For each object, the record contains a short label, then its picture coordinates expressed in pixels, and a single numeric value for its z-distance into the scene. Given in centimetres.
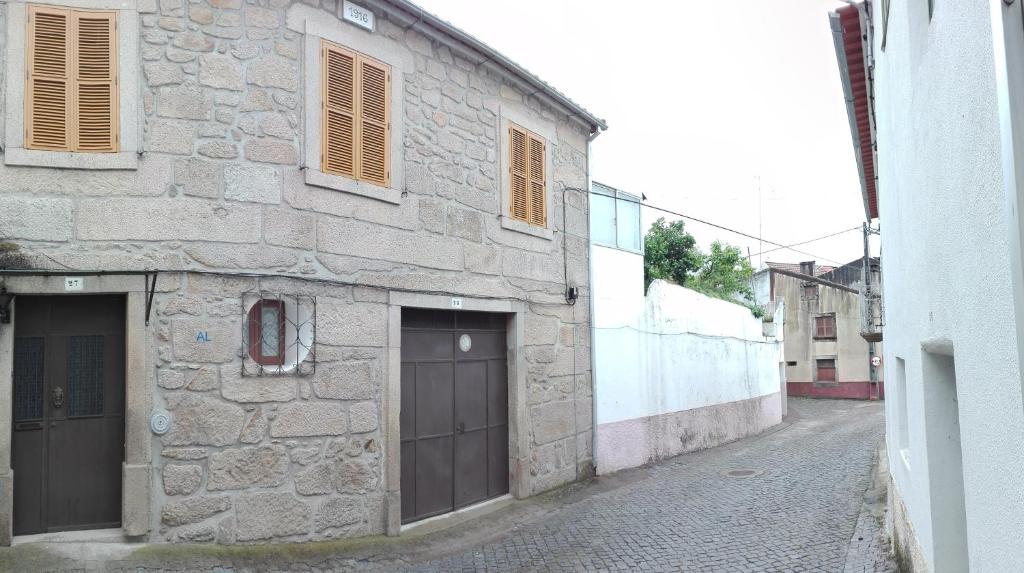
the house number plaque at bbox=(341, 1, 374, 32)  720
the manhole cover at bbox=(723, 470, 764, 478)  1156
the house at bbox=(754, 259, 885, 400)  3256
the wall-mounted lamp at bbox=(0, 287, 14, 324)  569
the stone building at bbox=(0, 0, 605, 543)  591
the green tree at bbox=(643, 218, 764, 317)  2112
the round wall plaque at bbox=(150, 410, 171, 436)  598
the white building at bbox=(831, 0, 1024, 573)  201
